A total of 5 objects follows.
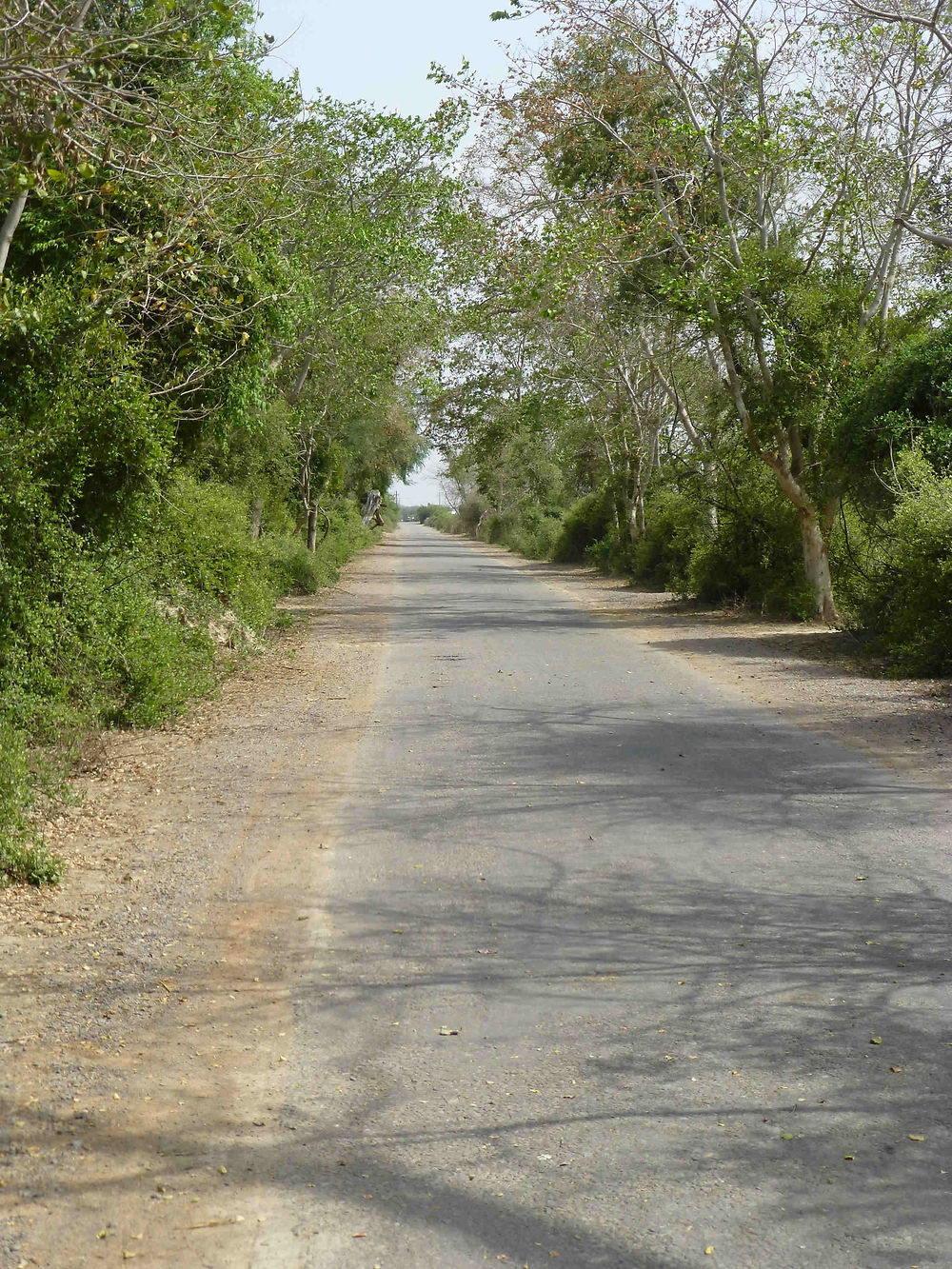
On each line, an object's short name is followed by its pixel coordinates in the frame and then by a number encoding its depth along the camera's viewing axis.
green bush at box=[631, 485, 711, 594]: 27.06
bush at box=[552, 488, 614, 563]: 44.19
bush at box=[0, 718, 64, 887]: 6.47
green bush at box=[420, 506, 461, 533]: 119.82
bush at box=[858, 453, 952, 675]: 14.01
